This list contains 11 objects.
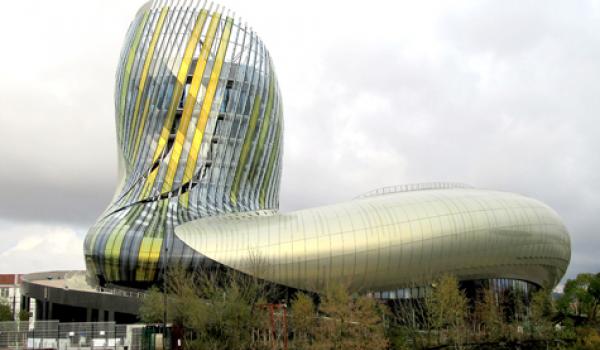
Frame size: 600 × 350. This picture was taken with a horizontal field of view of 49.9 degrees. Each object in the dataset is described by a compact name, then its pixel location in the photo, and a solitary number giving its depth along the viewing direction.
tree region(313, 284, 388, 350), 36.59
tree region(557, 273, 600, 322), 46.53
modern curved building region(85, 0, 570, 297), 49.44
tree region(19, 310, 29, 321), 89.62
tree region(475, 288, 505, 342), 44.00
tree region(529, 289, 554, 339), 43.69
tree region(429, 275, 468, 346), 42.31
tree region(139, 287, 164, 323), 43.92
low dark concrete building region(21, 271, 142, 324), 52.81
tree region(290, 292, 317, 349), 39.09
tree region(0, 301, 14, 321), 86.69
